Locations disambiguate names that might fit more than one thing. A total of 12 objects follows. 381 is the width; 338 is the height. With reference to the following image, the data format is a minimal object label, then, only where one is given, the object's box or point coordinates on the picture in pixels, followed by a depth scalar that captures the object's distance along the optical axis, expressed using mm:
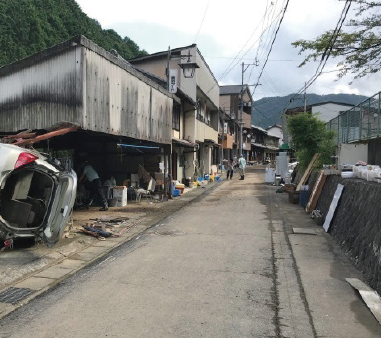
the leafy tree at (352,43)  12492
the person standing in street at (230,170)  30011
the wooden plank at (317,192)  12508
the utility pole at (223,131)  36538
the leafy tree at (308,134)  18000
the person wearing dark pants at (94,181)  12766
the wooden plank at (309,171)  16162
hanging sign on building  18797
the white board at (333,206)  9477
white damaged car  6598
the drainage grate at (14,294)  4906
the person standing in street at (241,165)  27969
